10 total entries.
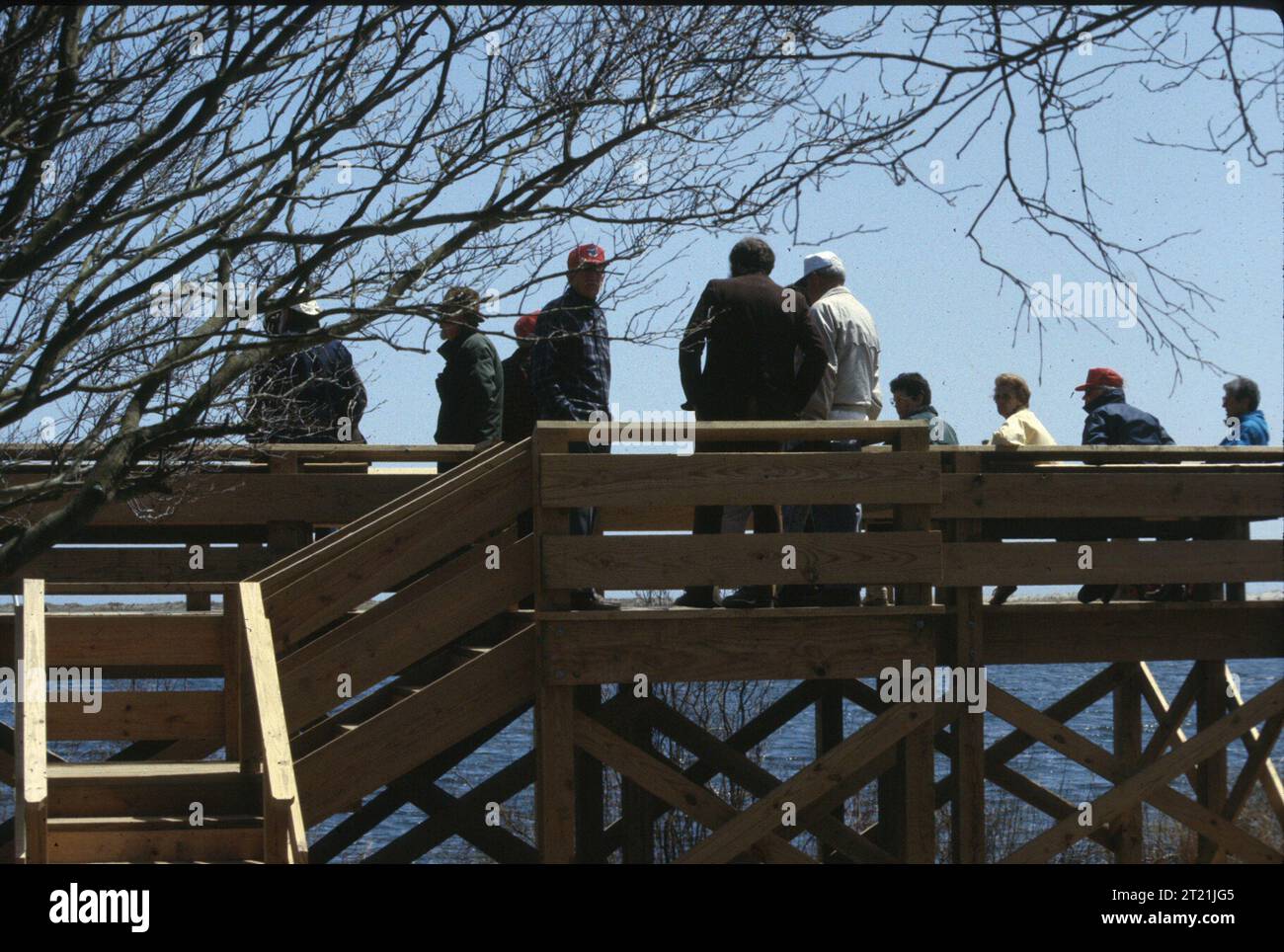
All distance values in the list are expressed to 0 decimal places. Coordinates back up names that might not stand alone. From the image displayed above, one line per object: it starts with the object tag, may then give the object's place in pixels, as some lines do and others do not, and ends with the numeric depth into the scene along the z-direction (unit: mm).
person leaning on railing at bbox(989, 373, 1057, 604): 10562
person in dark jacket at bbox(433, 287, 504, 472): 10648
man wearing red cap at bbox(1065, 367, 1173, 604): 10797
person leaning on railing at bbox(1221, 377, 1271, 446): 11219
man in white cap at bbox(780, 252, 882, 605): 9570
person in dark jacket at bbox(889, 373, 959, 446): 10883
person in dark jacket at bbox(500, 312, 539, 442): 10656
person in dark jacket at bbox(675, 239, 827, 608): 9258
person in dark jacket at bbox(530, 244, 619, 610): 9211
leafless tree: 7980
